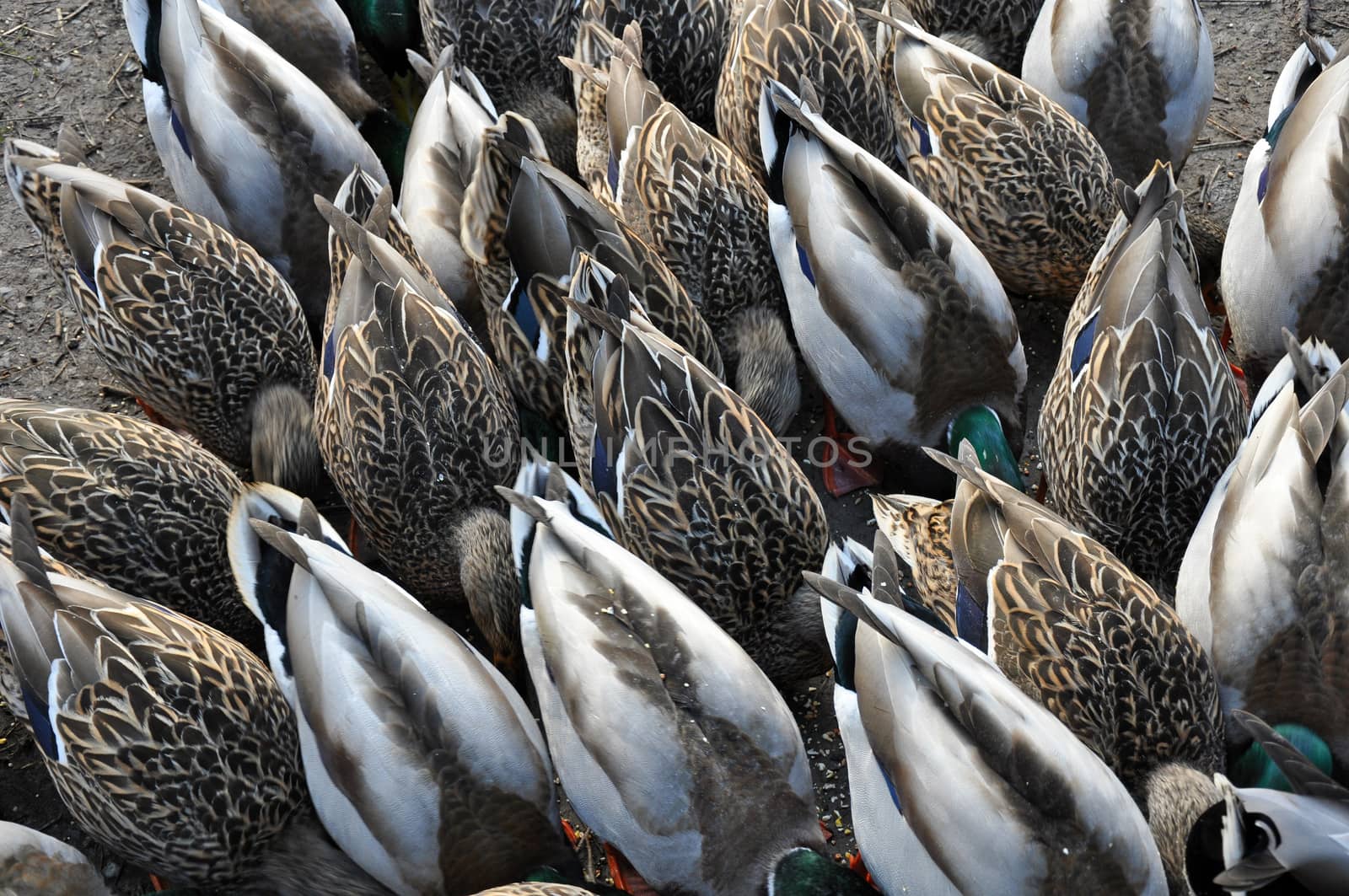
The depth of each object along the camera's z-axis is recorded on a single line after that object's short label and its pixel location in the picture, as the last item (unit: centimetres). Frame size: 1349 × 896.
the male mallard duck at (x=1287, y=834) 233
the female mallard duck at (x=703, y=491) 312
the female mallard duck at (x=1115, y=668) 277
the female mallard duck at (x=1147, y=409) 316
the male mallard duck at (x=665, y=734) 267
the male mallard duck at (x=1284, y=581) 284
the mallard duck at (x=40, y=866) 279
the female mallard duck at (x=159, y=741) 276
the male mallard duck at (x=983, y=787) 247
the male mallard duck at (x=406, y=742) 269
